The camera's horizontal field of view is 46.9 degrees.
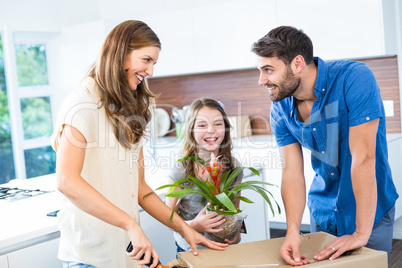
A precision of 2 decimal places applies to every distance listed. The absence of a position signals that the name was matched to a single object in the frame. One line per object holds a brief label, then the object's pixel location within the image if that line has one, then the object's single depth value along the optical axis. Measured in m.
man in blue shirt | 1.50
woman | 1.32
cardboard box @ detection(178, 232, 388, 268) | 1.20
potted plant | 1.44
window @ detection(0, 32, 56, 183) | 4.24
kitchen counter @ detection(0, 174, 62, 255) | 1.54
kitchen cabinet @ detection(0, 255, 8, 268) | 1.50
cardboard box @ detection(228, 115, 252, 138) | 4.09
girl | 1.89
